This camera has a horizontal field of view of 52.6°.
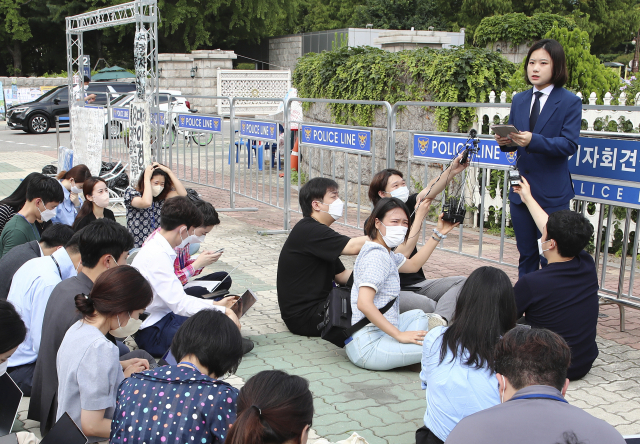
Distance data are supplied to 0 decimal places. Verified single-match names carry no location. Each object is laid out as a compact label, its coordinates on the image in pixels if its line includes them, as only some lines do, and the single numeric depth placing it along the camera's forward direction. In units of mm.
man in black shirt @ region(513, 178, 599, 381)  3924
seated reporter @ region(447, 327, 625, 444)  1682
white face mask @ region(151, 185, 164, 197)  6492
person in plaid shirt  4988
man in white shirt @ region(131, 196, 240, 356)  4371
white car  11811
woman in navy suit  4520
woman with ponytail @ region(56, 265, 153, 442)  2988
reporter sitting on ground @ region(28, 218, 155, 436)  3357
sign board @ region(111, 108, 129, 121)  12570
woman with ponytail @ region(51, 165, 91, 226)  6445
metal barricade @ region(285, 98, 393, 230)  7008
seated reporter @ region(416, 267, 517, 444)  2879
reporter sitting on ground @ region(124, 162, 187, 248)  6449
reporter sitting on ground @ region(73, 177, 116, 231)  5890
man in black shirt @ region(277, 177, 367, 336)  4691
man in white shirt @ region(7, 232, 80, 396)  3869
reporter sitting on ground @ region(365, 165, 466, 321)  4871
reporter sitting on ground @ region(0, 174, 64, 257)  5070
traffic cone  12706
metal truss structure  9109
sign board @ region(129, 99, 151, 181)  9344
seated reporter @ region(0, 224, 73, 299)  4336
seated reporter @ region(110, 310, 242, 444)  2443
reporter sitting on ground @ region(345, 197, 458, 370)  4117
